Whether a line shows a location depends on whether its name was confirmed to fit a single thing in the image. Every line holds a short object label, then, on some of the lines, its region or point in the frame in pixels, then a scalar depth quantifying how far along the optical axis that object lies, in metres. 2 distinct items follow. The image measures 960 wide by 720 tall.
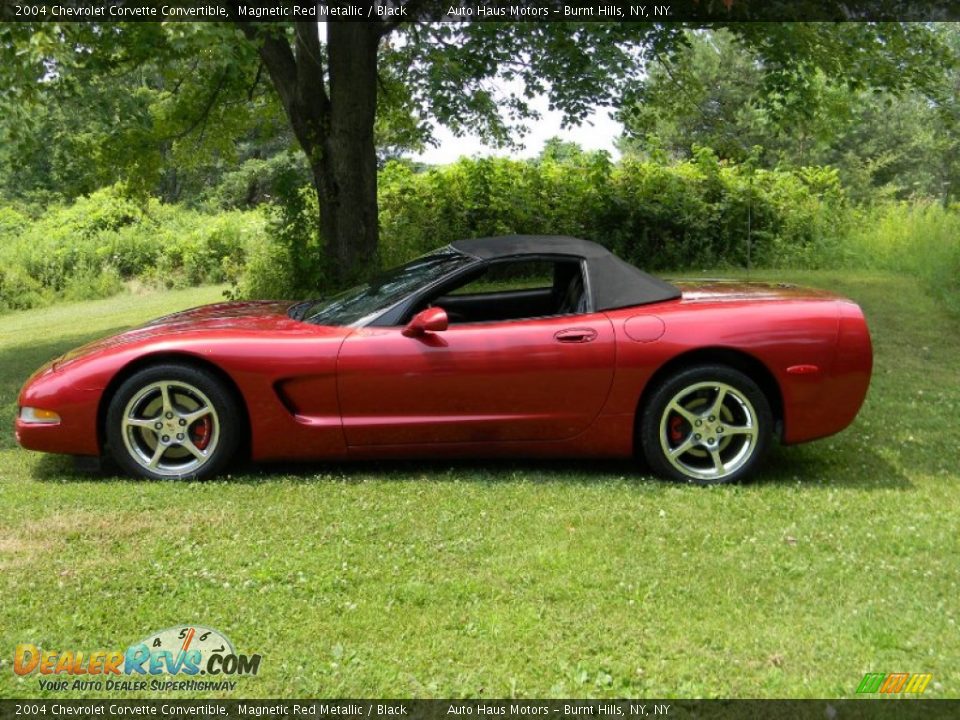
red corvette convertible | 4.69
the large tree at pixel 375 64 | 10.12
